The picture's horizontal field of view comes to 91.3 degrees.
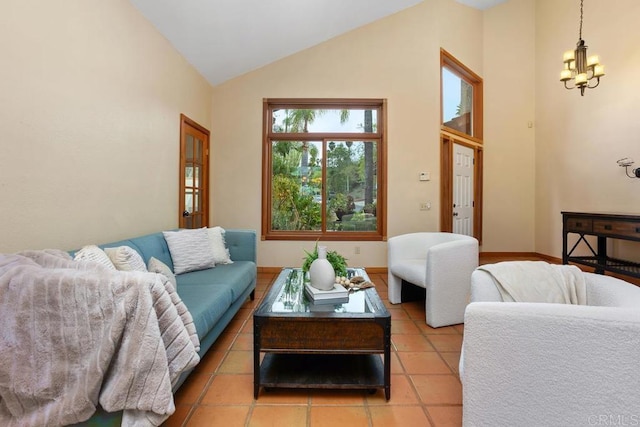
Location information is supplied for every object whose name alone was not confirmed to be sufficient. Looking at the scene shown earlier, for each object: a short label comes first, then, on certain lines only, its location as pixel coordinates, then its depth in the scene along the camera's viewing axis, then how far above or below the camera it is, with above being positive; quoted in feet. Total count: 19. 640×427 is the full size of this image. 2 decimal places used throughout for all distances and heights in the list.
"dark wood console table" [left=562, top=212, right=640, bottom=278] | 11.10 -0.53
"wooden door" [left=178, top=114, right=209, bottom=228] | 11.98 +1.77
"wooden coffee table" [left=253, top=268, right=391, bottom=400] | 5.54 -2.17
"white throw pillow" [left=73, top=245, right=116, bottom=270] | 5.30 -0.69
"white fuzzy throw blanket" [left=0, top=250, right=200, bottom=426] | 3.65 -1.59
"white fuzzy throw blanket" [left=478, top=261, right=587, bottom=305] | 4.70 -1.00
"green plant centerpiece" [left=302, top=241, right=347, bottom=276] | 7.49 -1.11
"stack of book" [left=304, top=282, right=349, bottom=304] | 6.40 -1.63
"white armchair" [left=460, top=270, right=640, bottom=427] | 3.18 -1.58
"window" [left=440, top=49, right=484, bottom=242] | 16.26 +3.76
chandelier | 12.46 +6.19
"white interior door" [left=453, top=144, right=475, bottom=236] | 16.83 +1.60
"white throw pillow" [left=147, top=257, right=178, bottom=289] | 6.53 -1.10
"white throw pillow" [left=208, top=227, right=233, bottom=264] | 10.09 -0.99
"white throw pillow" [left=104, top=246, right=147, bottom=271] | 5.80 -0.81
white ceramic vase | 6.55 -1.21
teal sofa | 6.01 -1.70
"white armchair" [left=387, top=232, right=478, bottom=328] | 8.77 -1.74
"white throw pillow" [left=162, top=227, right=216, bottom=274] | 8.96 -1.00
